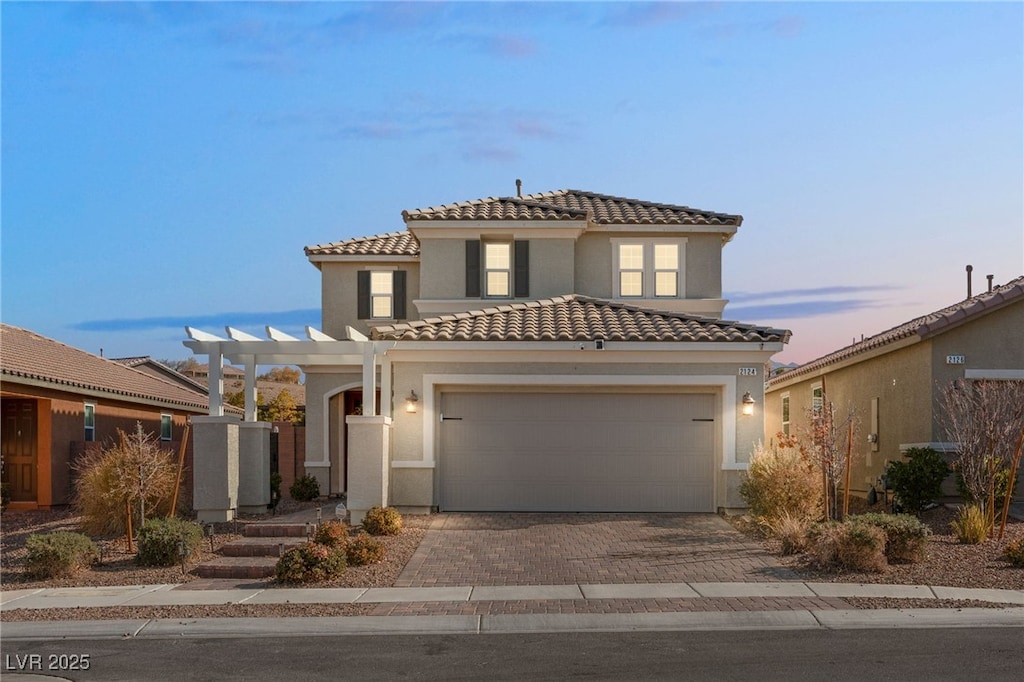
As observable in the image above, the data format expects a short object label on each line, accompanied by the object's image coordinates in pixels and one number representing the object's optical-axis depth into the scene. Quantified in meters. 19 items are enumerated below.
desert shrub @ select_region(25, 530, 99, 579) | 13.96
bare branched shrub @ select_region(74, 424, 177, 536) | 16.84
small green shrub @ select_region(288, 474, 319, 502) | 22.96
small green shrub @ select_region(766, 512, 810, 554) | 14.59
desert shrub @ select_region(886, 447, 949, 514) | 18.67
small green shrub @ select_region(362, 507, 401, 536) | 16.38
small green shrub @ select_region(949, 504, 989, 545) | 15.55
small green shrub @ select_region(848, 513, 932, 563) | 13.99
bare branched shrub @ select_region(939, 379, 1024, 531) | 16.97
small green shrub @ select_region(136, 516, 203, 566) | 14.67
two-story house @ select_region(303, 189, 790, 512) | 18.62
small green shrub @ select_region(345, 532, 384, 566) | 14.25
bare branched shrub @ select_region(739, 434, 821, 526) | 16.66
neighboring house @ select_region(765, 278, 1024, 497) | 19.78
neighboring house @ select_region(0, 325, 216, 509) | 21.81
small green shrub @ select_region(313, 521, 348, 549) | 14.55
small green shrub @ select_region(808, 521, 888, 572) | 13.34
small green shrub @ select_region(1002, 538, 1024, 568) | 13.70
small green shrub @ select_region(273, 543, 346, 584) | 13.27
